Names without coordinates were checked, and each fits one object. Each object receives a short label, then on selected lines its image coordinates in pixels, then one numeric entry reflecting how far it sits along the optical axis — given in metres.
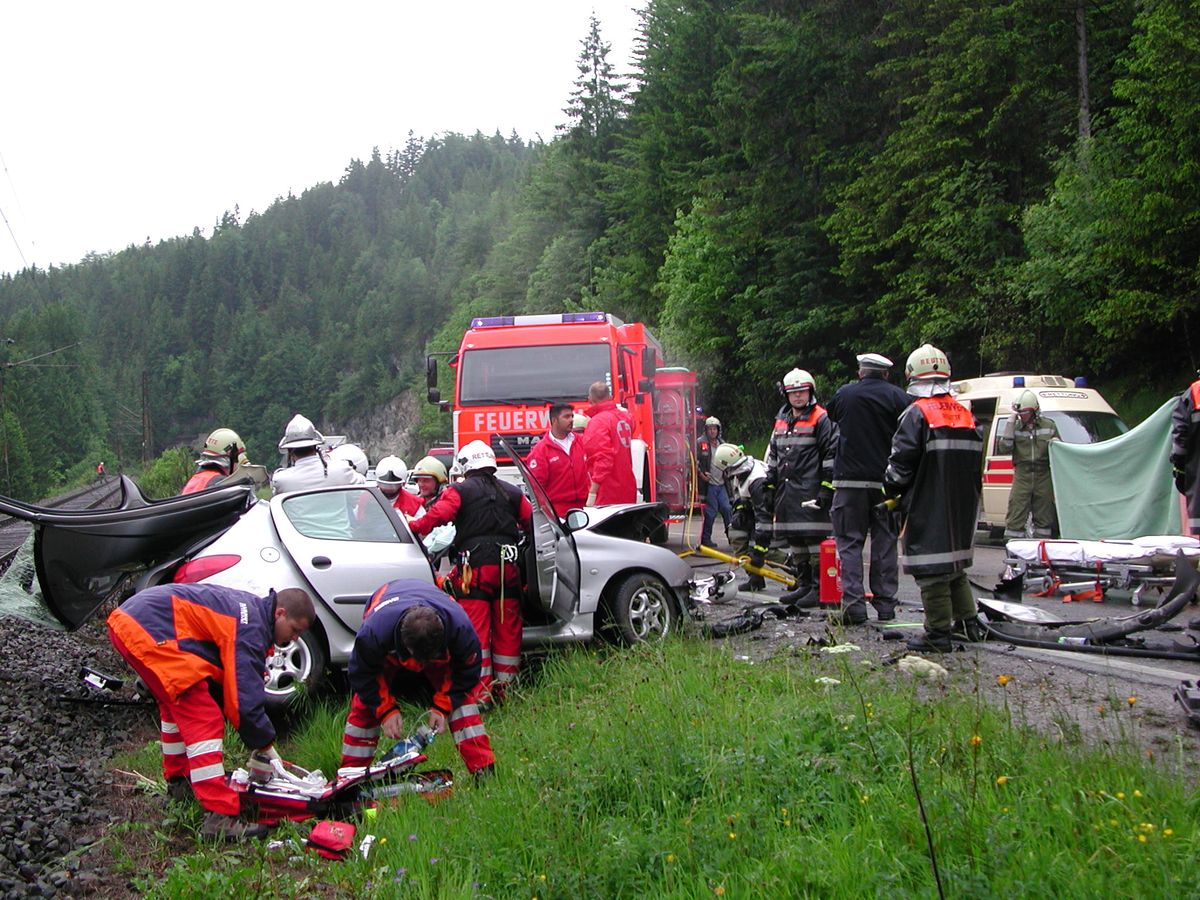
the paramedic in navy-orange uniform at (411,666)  4.97
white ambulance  14.65
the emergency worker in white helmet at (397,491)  9.34
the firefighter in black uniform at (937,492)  6.59
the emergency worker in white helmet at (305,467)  8.41
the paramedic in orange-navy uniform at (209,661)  5.11
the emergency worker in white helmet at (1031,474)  12.62
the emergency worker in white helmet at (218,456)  8.60
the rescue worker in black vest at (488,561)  6.96
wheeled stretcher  8.34
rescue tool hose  9.41
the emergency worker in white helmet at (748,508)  9.94
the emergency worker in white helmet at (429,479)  9.26
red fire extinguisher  8.35
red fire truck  13.49
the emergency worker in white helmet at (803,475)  8.79
